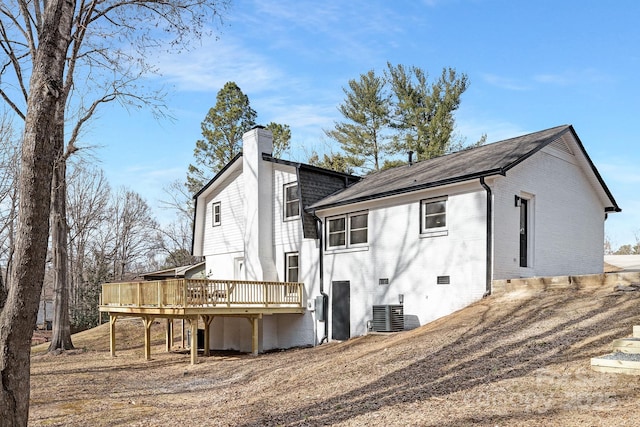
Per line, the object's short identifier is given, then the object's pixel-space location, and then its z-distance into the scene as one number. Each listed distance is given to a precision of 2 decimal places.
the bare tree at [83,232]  33.66
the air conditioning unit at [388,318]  14.59
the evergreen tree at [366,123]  34.12
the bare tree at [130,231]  40.88
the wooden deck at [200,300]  15.22
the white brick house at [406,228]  13.45
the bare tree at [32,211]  6.09
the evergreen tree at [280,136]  35.75
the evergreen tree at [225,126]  33.91
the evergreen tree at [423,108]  31.39
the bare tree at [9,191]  25.50
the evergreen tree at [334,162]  34.44
